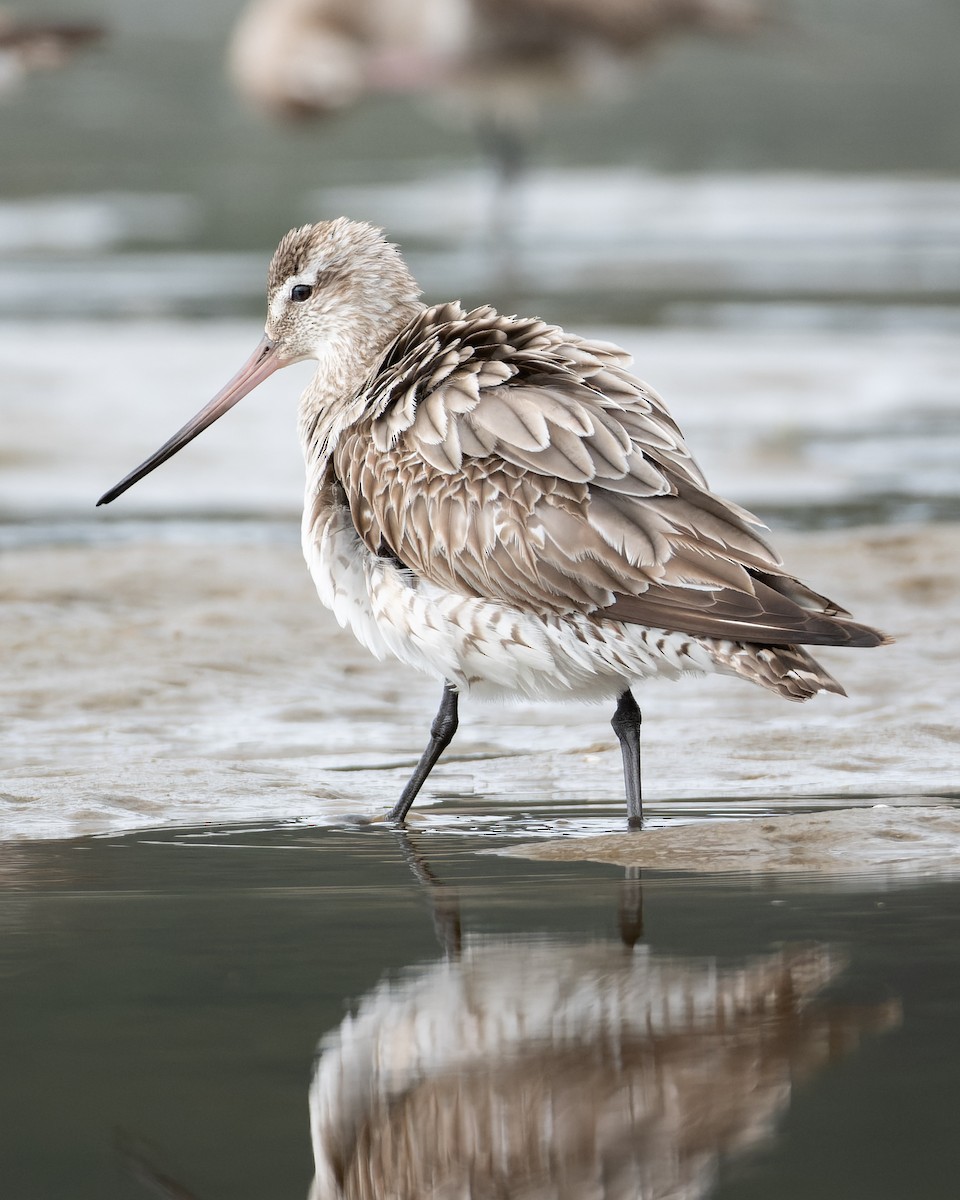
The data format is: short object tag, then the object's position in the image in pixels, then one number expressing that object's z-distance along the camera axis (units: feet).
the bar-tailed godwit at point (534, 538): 30.73
